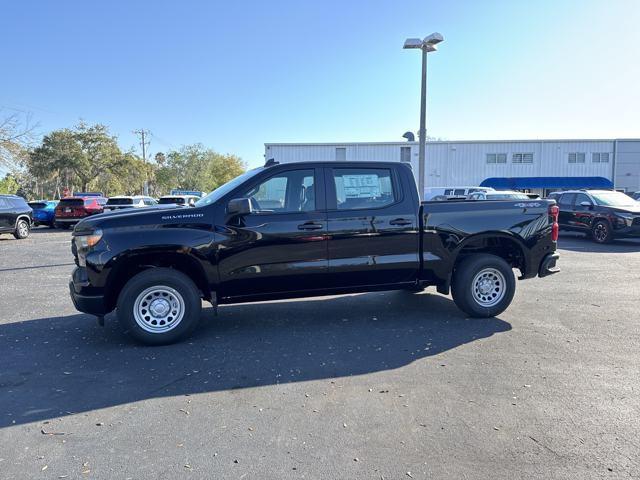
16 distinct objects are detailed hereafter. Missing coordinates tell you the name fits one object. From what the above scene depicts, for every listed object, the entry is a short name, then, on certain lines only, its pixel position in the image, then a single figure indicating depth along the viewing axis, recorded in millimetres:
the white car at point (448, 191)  25131
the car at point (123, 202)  20453
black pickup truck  4980
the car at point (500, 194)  17544
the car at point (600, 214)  13816
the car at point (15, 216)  16578
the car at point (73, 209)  22188
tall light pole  13938
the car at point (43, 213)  23906
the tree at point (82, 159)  43750
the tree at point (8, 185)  42019
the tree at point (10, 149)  25905
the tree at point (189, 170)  64812
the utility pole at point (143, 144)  62188
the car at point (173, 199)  17695
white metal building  38906
